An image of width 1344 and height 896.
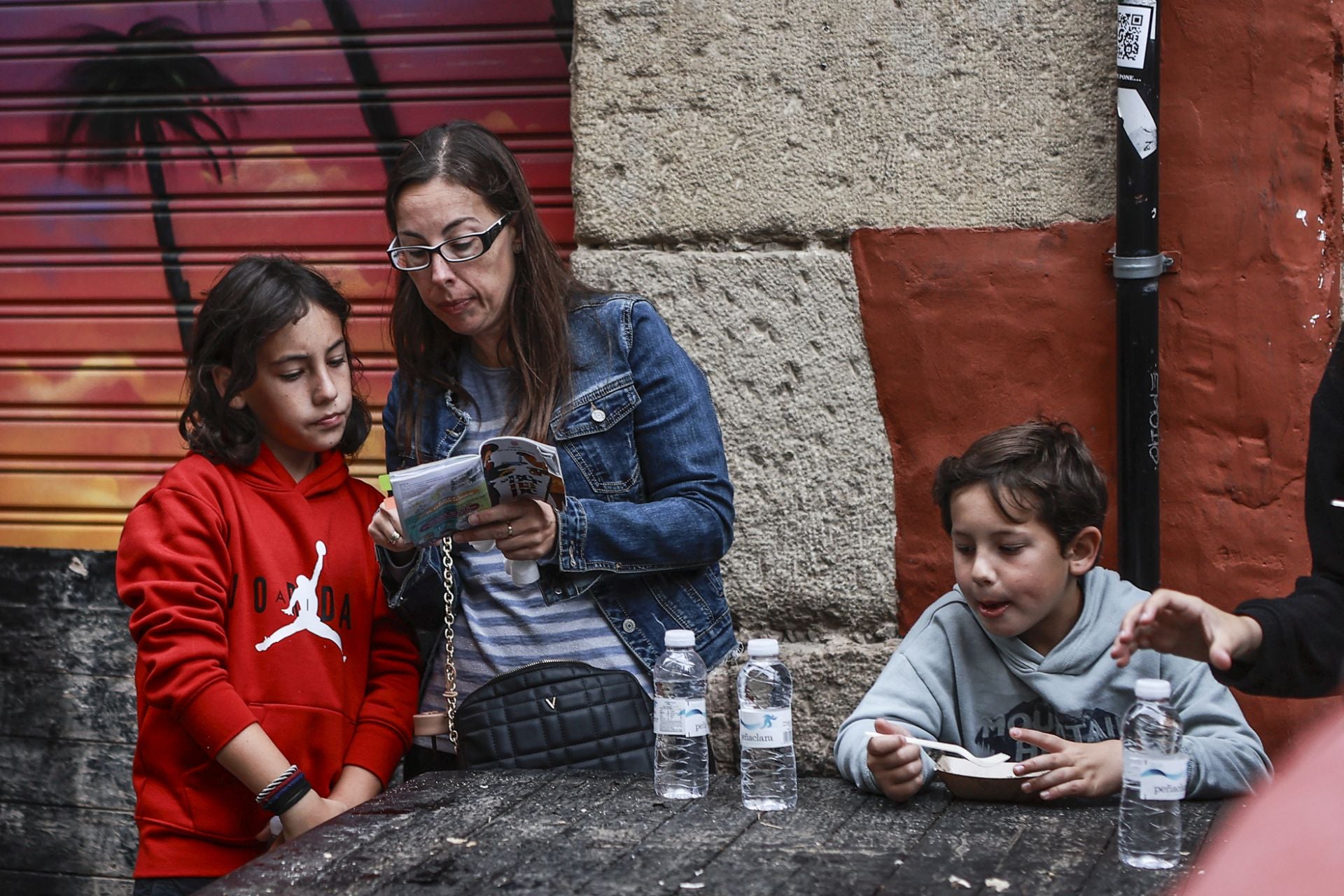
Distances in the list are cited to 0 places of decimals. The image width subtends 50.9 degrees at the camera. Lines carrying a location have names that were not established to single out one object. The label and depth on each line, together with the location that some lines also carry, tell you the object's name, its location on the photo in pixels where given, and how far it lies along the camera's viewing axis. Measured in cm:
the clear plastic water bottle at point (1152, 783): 208
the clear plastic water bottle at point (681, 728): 241
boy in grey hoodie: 248
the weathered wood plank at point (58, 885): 449
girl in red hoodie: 262
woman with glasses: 272
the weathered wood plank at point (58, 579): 454
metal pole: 321
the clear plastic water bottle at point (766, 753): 234
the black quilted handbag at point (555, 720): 269
